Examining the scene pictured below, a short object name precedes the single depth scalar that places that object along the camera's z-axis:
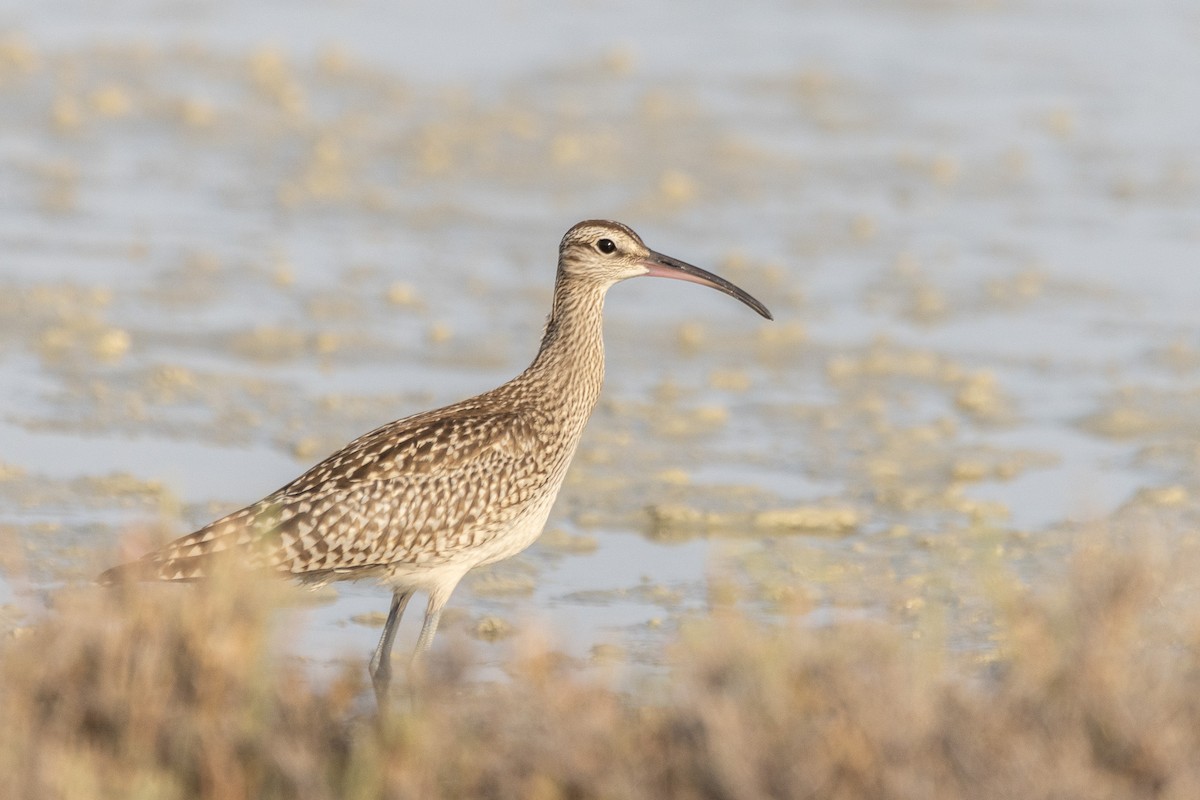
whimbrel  7.34
